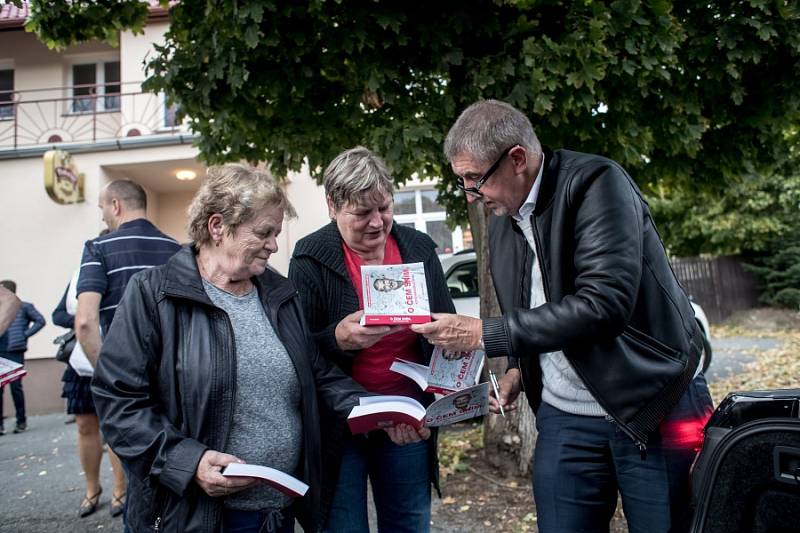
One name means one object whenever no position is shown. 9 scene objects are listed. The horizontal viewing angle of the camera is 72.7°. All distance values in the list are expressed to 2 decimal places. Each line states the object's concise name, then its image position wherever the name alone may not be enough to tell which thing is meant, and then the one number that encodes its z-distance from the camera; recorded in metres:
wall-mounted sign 9.10
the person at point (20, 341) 7.40
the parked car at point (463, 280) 7.13
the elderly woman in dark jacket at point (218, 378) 1.65
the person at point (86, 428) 3.93
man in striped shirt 3.26
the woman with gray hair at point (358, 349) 2.07
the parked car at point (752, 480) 1.16
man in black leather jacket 1.66
